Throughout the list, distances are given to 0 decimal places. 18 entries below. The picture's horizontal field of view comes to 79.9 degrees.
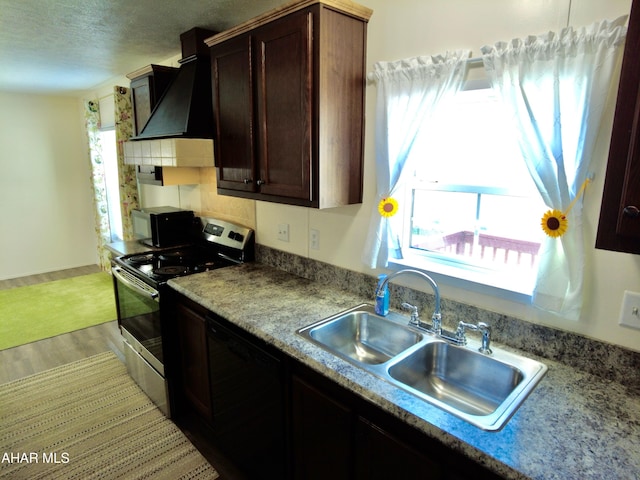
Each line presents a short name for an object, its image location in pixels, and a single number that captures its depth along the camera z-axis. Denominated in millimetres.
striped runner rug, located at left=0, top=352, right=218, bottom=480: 2043
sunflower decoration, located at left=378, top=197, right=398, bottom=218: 1767
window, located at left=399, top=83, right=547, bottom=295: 1504
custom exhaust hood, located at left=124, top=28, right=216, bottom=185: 2336
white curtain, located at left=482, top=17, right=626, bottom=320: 1167
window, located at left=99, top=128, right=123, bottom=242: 5122
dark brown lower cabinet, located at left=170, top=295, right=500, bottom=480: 1115
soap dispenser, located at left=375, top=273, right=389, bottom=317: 1707
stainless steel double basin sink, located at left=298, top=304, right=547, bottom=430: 1217
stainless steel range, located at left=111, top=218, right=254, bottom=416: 2316
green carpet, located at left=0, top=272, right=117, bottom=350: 3666
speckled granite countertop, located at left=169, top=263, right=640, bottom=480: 907
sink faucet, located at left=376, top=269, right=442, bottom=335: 1536
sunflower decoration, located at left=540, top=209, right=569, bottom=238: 1271
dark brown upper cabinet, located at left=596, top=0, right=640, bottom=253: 847
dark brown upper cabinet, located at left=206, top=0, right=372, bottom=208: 1637
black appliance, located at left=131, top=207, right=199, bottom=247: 3020
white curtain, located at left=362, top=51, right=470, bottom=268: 1510
